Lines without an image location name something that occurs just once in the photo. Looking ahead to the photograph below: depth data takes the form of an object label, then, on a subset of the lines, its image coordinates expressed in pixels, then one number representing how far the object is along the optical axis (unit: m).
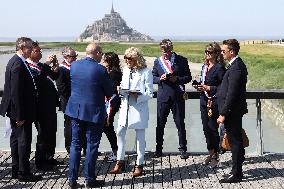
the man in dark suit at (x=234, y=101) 6.38
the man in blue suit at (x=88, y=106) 6.18
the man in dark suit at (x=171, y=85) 7.70
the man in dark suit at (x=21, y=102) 6.35
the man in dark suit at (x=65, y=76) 7.17
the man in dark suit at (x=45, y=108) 6.74
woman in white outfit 6.86
